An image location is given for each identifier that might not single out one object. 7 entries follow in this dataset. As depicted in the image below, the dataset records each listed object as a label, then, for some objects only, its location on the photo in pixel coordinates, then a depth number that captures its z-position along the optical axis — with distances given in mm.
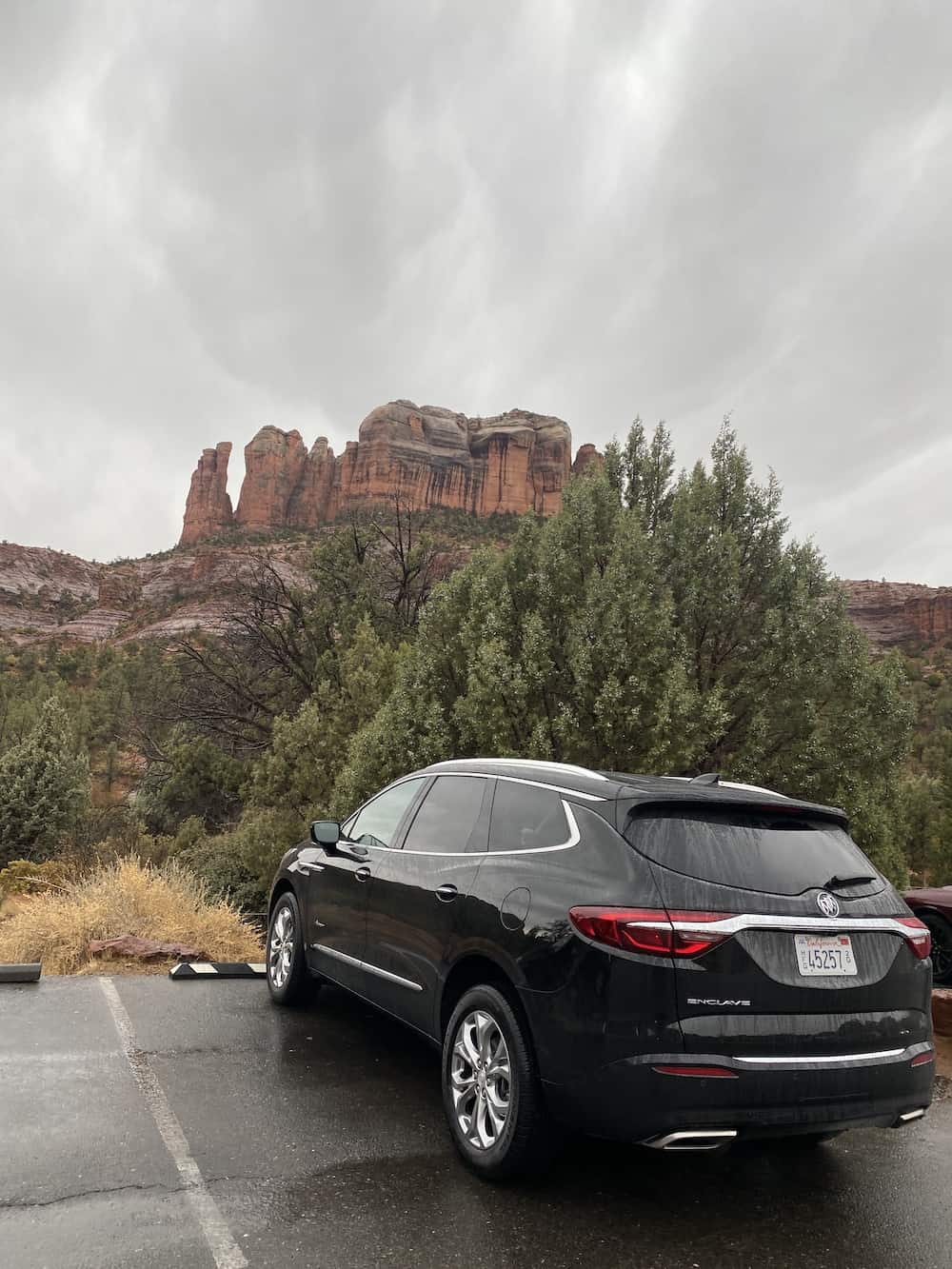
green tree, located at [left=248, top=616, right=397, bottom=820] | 17031
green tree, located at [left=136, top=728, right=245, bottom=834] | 24625
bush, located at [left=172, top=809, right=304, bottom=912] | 16562
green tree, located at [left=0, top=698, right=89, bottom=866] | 23547
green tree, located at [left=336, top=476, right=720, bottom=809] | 11648
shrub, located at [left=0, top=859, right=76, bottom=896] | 14164
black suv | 3080
